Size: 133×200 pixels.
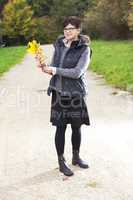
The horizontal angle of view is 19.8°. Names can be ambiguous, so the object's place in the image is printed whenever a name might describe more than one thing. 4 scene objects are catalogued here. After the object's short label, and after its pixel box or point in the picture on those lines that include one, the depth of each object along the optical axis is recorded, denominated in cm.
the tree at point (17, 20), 4265
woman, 442
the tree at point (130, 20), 2478
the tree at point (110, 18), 3021
